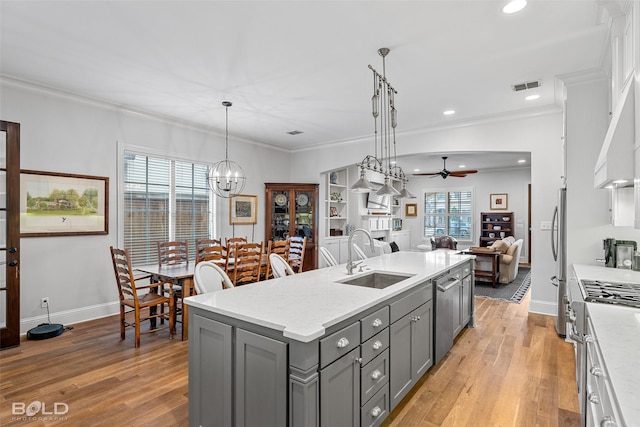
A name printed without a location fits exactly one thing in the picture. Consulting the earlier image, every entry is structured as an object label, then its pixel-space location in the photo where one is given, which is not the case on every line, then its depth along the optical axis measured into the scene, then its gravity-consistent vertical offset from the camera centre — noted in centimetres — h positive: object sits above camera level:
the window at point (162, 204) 466 +18
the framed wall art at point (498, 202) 976 +44
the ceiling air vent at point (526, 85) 369 +148
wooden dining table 350 -66
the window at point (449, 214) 1038 +9
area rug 537 -129
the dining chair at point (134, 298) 337 -89
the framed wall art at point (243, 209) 596 +13
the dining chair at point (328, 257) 383 -48
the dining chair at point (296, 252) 507 -57
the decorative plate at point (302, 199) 662 +35
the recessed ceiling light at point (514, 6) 228 +148
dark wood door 330 -16
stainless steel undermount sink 277 -55
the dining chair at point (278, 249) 461 -47
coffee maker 300 -34
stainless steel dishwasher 281 -84
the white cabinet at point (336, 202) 713 +31
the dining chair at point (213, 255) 387 -46
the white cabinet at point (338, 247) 701 -66
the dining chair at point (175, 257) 407 -53
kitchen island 146 -70
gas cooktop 192 -48
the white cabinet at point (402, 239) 998 -69
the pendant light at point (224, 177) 538 +66
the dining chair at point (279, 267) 301 -46
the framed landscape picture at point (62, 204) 369 +14
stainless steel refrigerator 357 -45
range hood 172 +39
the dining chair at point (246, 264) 399 -59
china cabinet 653 +5
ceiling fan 809 +107
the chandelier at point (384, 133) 303 +135
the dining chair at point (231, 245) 404 -38
